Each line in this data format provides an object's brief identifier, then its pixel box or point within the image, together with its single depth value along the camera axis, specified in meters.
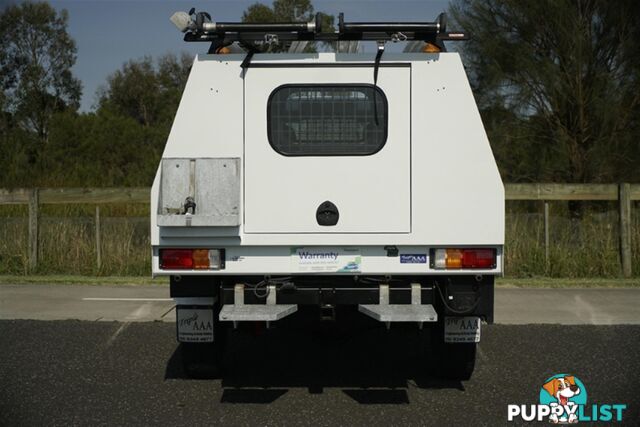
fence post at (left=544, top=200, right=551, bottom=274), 11.42
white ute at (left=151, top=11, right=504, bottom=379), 5.24
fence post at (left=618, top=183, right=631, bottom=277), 11.41
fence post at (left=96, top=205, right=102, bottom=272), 11.73
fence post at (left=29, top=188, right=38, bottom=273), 11.80
